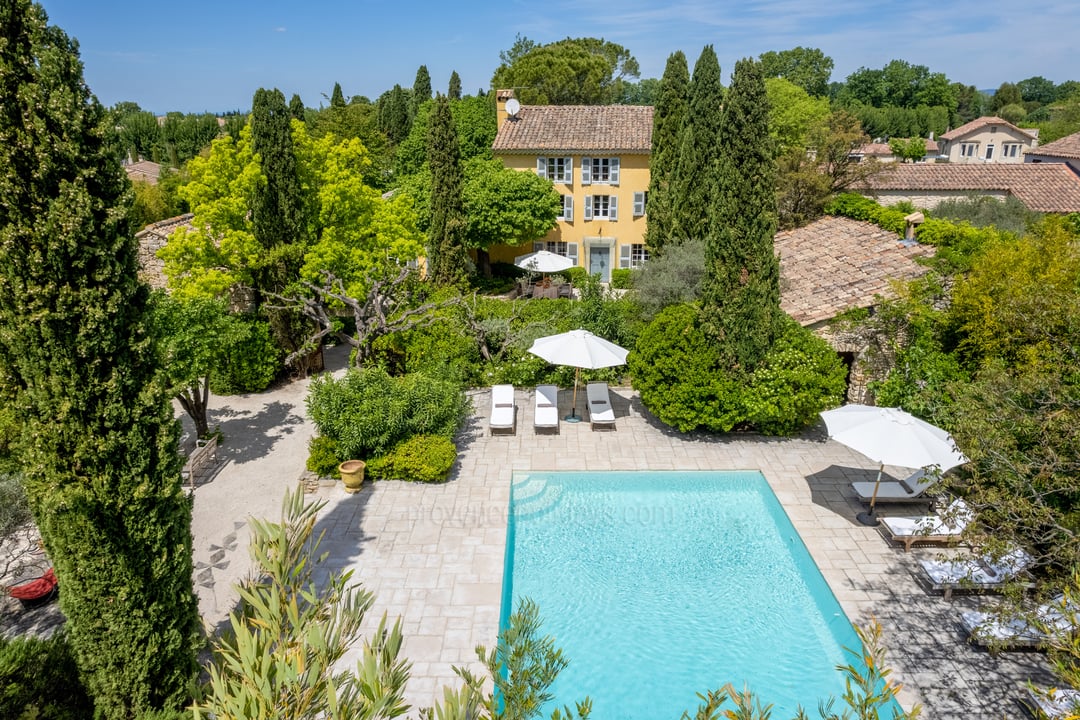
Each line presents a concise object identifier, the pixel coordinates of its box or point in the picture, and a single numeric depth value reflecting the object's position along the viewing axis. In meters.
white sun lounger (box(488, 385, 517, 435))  16.73
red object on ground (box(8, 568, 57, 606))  10.48
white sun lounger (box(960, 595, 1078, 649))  7.57
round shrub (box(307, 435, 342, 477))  14.63
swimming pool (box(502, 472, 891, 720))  9.61
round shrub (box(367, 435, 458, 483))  14.44
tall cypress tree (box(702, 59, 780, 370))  15.20
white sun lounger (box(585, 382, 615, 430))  17.06
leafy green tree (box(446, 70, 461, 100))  56.59
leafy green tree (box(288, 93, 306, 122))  22.72
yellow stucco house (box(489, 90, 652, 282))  32.97
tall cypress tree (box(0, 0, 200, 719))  6.55
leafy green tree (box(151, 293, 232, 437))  14.13
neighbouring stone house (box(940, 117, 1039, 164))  66.00
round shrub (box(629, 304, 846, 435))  15.55
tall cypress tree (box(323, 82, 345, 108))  56.37
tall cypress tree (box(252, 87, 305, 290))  18.06
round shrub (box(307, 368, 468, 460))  14.59
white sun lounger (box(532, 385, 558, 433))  16.80
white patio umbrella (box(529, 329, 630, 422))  16.58
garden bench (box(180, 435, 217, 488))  14.18
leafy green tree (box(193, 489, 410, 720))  4.03
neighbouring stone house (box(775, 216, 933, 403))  17.45
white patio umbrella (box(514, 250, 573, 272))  28.77
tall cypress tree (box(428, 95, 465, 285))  26.77
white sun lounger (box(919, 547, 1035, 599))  10.42
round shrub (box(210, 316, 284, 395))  19.05
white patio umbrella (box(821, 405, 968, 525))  11.77
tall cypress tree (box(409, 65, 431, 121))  55.84
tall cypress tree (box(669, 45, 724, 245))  27.14
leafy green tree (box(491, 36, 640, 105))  64.62
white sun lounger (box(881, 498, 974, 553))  11.67
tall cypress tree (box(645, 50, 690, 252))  29.22
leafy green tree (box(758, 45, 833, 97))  98.75
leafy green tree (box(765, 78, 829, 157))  40.88
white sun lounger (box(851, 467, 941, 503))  13.25
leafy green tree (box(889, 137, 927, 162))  54.28
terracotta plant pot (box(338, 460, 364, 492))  14.08
